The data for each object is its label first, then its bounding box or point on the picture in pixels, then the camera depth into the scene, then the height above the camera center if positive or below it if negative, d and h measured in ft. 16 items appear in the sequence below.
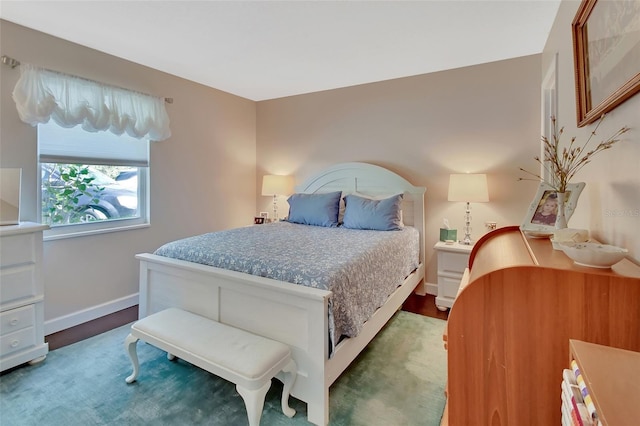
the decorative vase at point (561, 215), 4.07 -0.02
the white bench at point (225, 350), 4.60 -2.26
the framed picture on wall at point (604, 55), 3.22 +1.95
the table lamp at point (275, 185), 13.38 +1.22
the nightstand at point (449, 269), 9.50 -1.72
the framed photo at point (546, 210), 4.08 +0.06
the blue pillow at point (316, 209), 11.06 +0.15
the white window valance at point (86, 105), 7.61 +2.98
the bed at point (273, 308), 5.17 -1.90
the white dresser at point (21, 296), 6.45 -1.80
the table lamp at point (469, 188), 9.39 +0.78
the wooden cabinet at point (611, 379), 1.65 -1.02
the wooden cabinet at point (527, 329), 2.59 -1.03
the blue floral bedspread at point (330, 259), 5.70 -0.98
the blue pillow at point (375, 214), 9.96 -0.02
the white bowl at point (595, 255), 2.70 -0.36
